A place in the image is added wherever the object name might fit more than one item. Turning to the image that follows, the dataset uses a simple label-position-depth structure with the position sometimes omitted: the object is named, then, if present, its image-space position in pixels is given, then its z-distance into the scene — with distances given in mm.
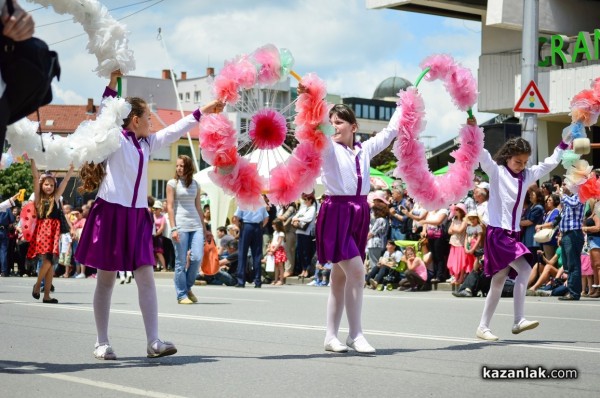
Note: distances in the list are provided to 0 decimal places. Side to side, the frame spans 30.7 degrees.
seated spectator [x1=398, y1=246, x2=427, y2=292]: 20547
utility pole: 20047
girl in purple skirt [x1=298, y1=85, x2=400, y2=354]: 9062
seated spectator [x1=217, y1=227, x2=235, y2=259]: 24750
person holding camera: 5668
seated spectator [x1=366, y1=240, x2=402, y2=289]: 20734
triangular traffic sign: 18344
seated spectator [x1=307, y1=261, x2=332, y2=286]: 22938
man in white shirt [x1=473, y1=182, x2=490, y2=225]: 18594
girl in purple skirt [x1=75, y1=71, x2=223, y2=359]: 8508
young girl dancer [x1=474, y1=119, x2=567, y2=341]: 10328
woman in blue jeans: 14907
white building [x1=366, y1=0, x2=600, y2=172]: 30000
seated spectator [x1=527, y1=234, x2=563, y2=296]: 18422
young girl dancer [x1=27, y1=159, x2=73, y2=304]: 15617
